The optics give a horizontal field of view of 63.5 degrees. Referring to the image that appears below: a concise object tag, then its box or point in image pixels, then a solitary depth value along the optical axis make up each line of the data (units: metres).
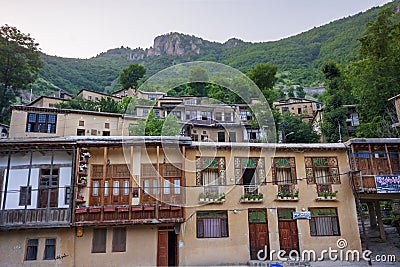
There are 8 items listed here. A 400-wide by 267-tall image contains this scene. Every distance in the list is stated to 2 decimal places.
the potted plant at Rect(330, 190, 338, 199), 16.75
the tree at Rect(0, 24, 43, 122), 37.28
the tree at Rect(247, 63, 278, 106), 43.84
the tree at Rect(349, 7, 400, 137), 26.58
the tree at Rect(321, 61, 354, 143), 33.97
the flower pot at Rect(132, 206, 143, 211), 15.08
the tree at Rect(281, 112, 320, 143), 34.03
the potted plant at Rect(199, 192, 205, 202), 16.28
